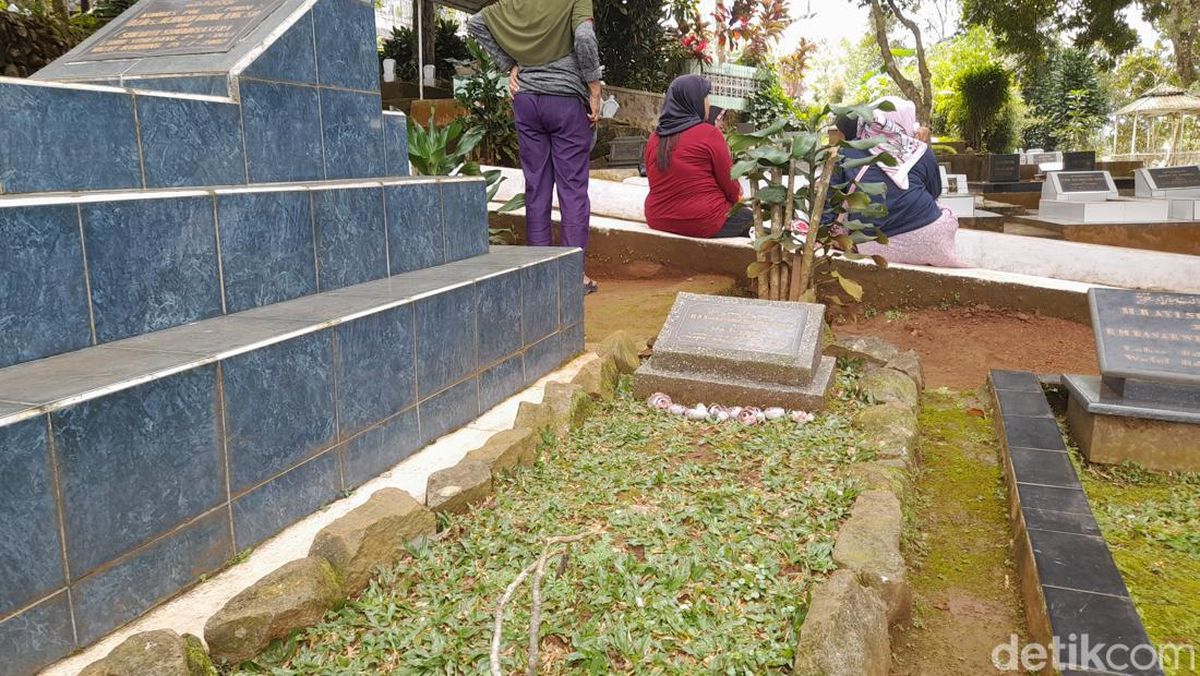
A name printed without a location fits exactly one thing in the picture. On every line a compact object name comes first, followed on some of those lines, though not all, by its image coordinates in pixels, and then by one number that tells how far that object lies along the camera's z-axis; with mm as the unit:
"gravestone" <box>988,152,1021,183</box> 14669
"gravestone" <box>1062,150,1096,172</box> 15320
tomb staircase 1893
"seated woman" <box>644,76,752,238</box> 6203
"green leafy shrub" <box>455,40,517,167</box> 9844
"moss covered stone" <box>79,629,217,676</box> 1659
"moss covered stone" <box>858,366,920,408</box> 3912
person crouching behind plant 5840
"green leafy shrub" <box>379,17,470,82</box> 14672
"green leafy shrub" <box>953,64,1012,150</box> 21609
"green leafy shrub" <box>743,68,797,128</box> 17794
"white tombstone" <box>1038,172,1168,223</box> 9336
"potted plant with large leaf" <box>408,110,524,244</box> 5379
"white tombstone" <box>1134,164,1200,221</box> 10609
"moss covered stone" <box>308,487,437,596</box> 2197
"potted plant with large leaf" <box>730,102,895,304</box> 4777
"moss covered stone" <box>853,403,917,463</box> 3235
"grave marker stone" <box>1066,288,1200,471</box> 3443
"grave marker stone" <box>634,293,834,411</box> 3840
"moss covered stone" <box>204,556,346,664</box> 1884
